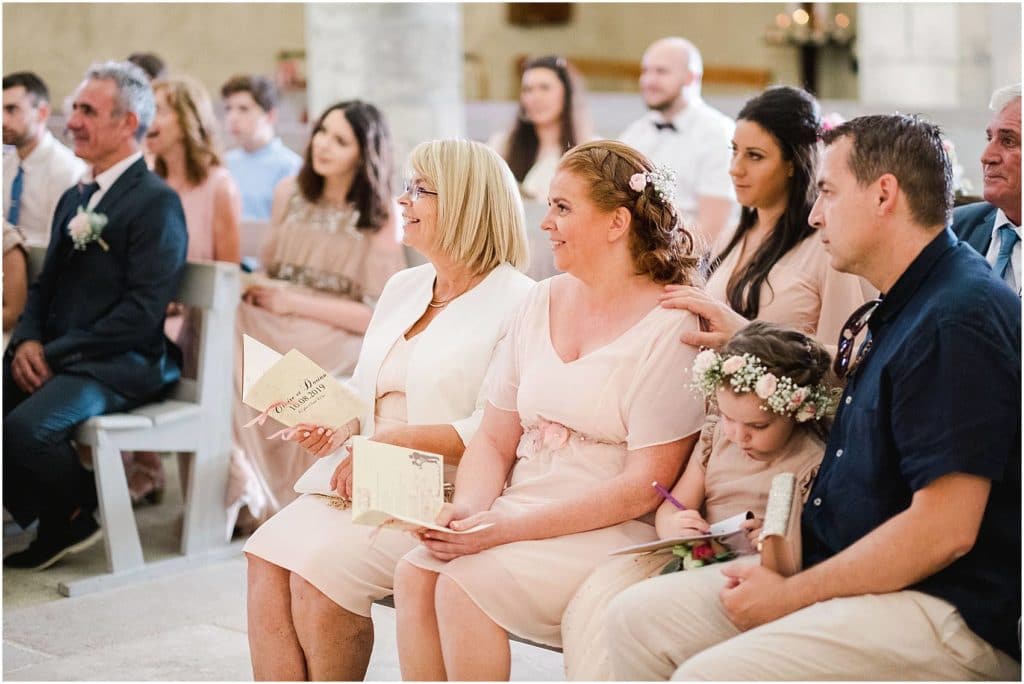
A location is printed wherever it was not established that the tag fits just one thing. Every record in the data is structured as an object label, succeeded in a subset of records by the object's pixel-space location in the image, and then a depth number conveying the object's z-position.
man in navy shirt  2.27
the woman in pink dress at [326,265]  5.34
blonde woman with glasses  3.05
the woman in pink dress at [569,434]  2.73
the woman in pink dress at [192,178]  5.73
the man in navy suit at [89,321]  4.76
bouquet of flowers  2.64
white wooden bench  4.73
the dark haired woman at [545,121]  6.99
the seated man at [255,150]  7.59
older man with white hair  2.92
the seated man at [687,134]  6.15
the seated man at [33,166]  6.30
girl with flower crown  2.60
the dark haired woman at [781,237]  3.48
